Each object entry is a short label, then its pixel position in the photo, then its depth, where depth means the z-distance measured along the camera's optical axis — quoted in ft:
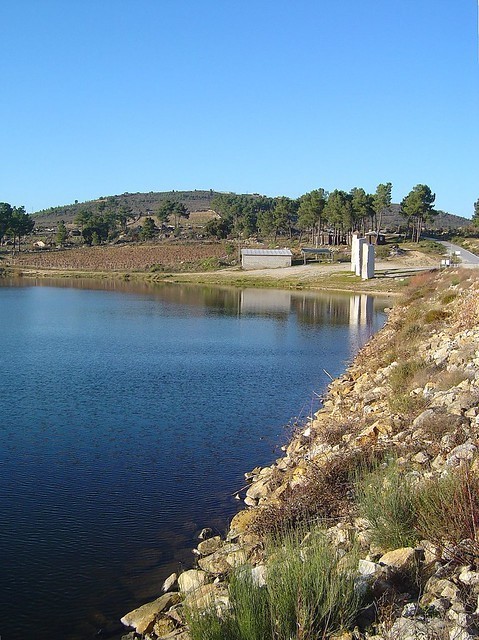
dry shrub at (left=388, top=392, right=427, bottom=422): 42.73
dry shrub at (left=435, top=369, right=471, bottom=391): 44.73
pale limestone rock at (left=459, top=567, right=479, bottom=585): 20.58
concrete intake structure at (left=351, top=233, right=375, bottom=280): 246.68
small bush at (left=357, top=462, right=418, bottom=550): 25.05
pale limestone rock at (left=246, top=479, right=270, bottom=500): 42.37
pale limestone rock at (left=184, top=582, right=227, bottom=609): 22.16
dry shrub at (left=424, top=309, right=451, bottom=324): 87.71
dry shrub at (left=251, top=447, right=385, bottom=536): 31.72
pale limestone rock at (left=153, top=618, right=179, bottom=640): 26.29
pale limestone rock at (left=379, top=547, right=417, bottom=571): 22.77
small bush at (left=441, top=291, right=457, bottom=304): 100.55
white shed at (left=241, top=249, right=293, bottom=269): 295.48
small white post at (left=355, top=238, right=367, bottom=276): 247.70
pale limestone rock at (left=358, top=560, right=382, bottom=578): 21.89
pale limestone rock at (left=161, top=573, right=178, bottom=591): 31.74
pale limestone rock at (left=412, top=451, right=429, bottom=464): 32.96
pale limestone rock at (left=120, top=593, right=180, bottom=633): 27.91
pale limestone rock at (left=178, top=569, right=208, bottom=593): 29.50
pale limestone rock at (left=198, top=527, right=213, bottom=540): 37.29
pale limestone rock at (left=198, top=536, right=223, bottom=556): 35.47
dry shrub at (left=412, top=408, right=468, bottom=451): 33.45
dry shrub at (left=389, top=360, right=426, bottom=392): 53.47
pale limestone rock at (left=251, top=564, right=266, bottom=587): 22.10
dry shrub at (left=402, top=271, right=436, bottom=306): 136.26
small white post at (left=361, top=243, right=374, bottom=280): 247.29
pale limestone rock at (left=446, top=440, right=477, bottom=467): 29.35
